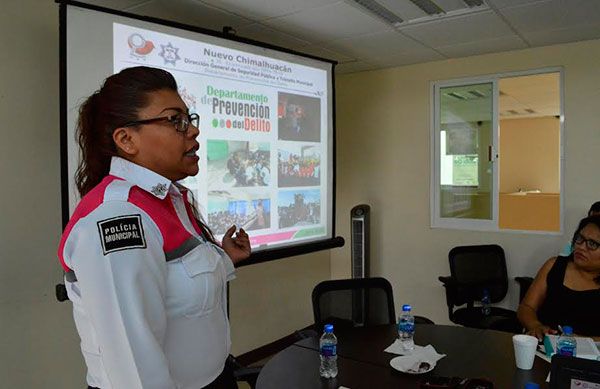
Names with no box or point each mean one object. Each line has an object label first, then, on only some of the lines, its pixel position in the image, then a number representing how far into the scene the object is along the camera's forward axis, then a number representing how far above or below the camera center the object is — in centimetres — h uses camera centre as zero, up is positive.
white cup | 161 -61
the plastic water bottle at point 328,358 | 164 -66
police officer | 89 -14
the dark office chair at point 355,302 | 228 -62
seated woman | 222 -57
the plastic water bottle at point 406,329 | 189 -64
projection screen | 214 +47
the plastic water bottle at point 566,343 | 157 -59
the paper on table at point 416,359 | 165 -68
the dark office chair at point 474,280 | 333 -76
